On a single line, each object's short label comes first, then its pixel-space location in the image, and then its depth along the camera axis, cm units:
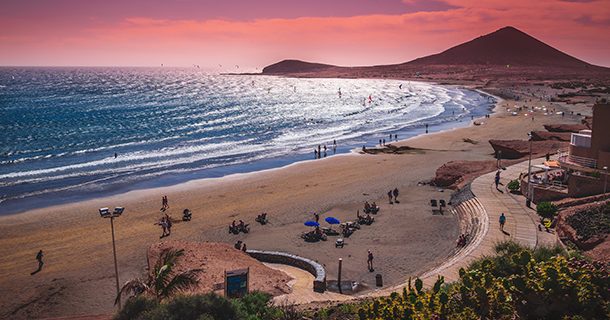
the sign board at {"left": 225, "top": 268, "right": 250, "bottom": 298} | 1495
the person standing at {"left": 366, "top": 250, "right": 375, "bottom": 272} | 2042
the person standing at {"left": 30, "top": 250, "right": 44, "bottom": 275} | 2229
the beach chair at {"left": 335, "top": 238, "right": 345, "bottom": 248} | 2323
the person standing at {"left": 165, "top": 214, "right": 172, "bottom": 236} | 2641
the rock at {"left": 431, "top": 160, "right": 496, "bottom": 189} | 3312
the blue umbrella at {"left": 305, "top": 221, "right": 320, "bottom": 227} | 2467
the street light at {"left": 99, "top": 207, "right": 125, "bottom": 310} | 1658
